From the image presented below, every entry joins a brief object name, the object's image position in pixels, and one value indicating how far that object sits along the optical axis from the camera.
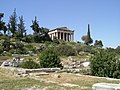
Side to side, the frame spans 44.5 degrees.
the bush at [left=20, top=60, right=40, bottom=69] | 13.06
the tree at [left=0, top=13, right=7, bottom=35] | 38.76
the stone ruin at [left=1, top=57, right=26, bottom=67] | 16.37
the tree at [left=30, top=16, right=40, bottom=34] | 42.32
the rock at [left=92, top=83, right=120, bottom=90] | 4.55
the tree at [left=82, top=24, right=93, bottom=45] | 47.52
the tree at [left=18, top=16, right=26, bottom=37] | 43.30
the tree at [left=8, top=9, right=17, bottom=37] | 42.25
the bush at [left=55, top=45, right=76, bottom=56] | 28.25
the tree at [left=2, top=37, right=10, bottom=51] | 30.32
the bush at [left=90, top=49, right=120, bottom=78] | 10.97
